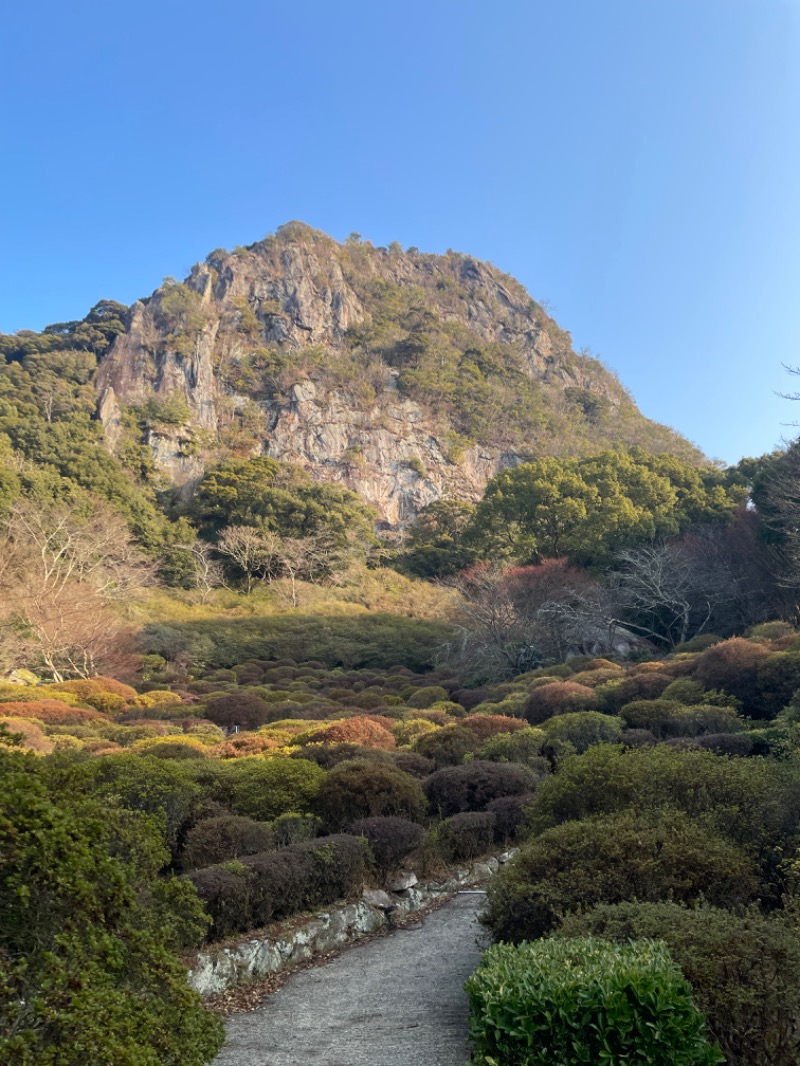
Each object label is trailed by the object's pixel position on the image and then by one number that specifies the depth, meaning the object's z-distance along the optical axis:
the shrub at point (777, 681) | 13.59
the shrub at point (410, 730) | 15.48
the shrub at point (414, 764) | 11.79
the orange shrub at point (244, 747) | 13.38
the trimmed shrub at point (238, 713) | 20.20
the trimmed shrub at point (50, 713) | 18.36
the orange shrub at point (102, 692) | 22.04
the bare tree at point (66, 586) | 27.50
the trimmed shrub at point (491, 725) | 14.61
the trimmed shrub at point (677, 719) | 12.60
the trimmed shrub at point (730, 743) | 10.69
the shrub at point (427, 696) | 23.70
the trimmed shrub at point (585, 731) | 12.74
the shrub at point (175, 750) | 12.17
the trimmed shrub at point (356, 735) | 14.02
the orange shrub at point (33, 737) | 13.55
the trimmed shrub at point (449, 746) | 13.00
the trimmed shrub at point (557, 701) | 16.06
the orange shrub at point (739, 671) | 14.26
